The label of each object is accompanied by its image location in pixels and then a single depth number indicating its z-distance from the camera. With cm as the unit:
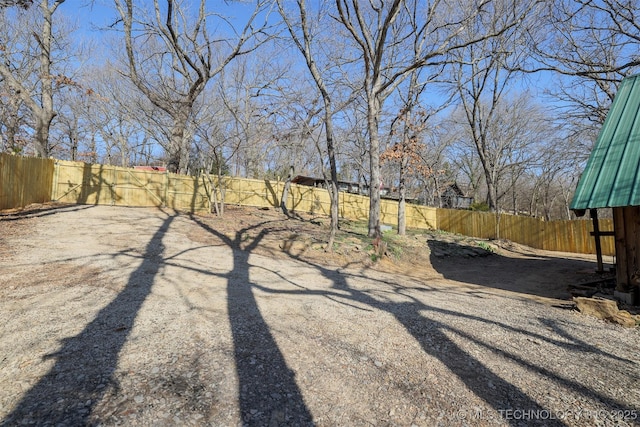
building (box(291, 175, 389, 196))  3831
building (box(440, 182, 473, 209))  4503
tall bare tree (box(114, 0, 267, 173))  1374
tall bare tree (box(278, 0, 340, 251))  1144
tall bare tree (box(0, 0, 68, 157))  1199
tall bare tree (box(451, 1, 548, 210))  1454
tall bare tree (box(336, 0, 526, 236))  1035
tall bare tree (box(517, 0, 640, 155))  1016
